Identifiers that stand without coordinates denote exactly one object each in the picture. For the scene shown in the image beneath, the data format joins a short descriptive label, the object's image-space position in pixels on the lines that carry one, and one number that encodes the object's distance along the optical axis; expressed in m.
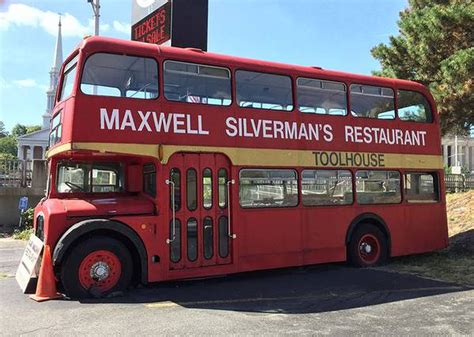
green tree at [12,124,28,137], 125.32
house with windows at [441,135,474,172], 81.71
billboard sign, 13.06
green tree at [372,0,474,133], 12.57
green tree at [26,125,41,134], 121.94
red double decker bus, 7.71
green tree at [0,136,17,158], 106.90
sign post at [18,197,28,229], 16.64
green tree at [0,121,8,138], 125.94
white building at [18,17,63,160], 60.44
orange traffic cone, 7.23
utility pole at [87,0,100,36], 21.81
